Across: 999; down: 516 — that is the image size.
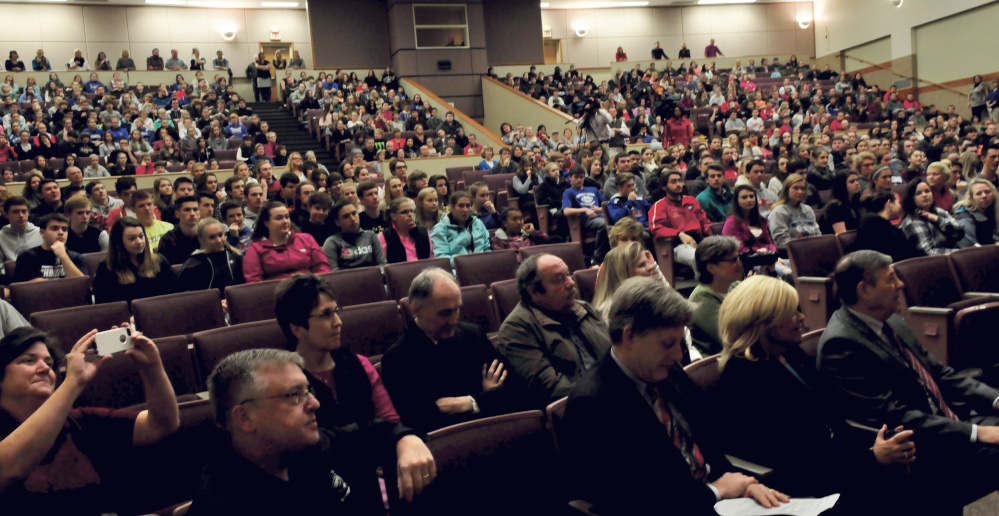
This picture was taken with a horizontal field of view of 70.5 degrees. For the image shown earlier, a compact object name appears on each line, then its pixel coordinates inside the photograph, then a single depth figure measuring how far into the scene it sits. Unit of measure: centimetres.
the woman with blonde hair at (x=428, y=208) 430
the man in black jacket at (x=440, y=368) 198
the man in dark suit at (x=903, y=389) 187
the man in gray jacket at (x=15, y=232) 399
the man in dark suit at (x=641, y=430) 145
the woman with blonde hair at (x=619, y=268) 255
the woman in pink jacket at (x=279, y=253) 335
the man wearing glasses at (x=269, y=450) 126
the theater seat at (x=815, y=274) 351
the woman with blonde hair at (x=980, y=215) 417
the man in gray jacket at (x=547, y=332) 206
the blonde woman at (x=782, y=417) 173
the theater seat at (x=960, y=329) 277
